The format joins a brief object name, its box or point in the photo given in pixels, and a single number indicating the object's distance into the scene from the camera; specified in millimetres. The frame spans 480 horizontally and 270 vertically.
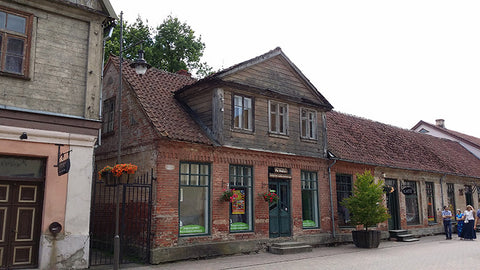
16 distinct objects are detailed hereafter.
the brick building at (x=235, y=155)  12789
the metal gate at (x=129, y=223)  12055
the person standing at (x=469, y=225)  19734
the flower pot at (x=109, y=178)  10758
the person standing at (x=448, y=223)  20344
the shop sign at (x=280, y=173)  15562
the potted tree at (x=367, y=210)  16156
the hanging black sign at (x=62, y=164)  9641
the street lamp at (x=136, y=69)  9992
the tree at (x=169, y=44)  27828
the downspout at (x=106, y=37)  11161
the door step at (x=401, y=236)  19516
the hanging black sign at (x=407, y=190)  20922
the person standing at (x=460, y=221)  20797
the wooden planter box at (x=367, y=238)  16188
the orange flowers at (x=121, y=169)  10492
